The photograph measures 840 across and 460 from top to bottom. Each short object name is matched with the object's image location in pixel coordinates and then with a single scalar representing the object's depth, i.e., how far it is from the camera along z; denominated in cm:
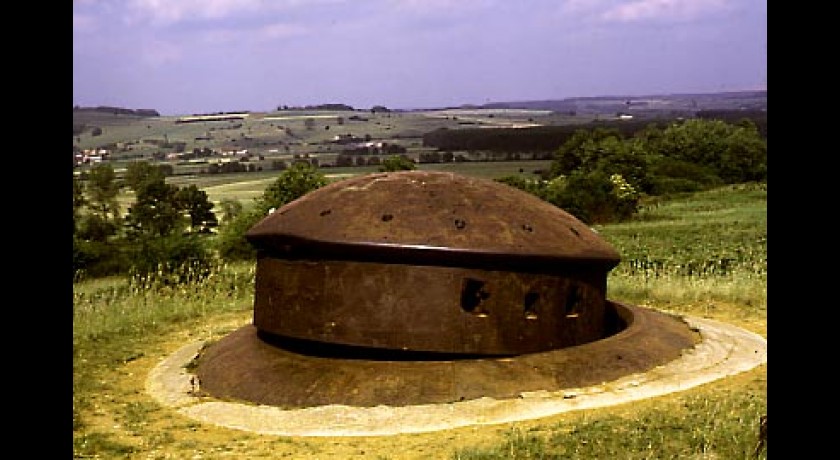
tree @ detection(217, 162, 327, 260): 2139
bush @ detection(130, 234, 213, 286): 1518
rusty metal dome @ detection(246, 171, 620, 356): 643
